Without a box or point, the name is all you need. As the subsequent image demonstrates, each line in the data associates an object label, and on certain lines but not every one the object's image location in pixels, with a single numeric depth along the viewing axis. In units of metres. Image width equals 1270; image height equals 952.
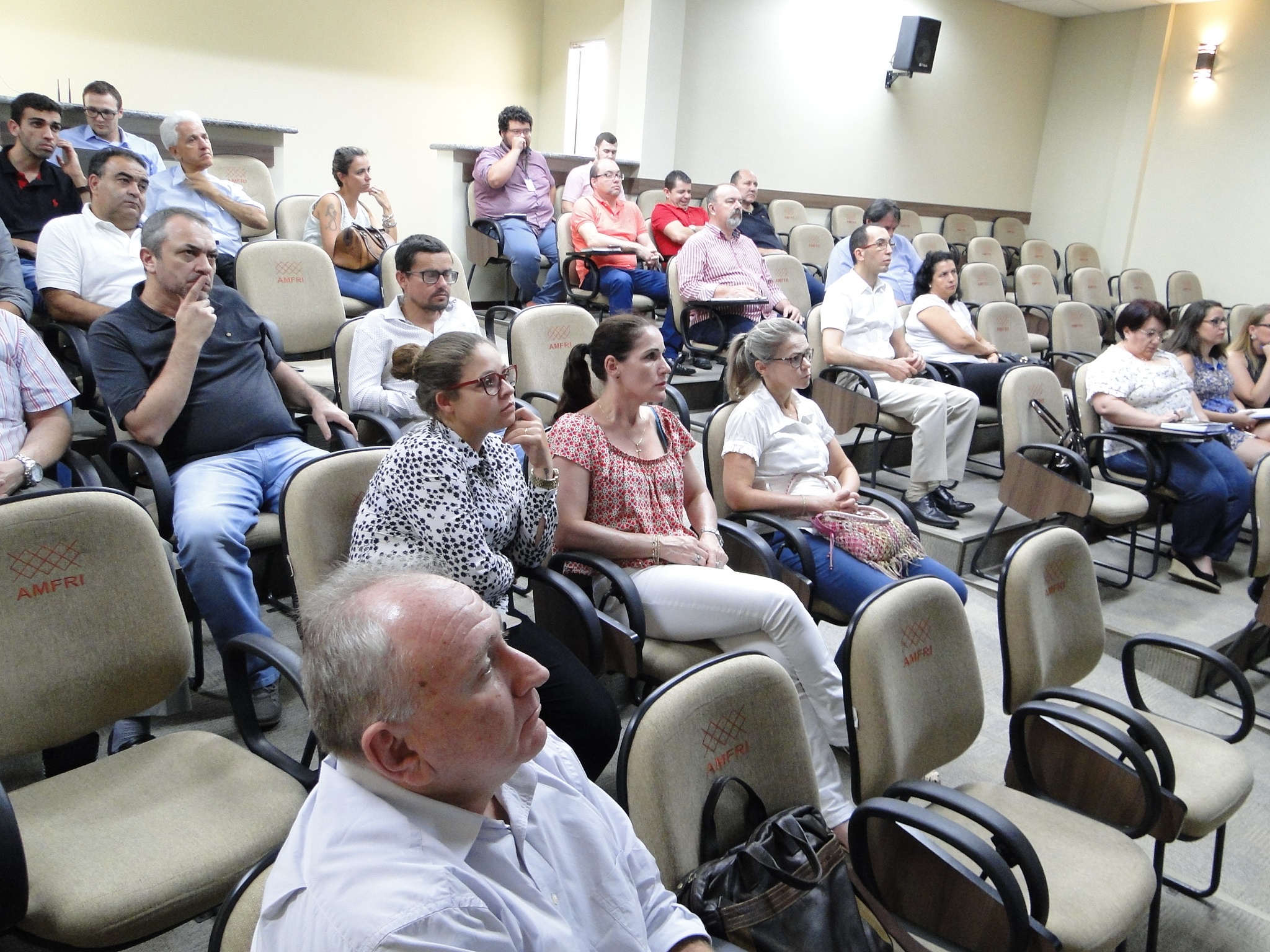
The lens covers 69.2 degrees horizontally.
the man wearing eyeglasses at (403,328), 2.89
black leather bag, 1.29
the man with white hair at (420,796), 0.84
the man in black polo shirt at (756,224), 5.95
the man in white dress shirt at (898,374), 3.89
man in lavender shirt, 5.25
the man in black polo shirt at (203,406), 2.10
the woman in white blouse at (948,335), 4.46
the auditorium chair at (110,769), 1.22
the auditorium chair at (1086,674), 1.88
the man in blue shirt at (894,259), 5.14
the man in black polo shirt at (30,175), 3.65
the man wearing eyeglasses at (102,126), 4.01
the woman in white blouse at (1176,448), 3.81
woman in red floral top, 2.13
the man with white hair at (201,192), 3.75
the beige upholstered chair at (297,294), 3.40
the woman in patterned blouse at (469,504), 1.82
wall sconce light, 7.84
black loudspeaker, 7.41
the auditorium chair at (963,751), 1.52
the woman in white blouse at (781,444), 2.67
